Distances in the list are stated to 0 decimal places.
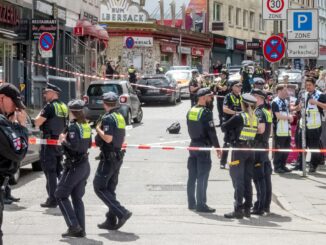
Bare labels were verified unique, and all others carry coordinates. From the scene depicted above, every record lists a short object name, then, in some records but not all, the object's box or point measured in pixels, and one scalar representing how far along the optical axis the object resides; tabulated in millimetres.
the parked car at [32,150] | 14981
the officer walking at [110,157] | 10117
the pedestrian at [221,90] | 24703
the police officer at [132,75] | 39719
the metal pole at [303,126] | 15357
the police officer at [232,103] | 16969
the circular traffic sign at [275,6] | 20719
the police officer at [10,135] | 6609
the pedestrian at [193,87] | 25225
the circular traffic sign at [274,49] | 20812
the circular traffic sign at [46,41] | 28281
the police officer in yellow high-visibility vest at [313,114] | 15828
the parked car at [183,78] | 42531
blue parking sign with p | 16141
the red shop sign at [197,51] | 62619
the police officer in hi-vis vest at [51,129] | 12195
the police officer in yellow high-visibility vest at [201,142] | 11641
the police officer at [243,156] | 11188
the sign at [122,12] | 55688
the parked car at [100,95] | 27141
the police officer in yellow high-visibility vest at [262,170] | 11555
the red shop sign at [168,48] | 56594
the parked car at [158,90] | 36750
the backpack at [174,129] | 24578
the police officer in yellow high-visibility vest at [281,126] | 15852
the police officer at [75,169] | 9680
